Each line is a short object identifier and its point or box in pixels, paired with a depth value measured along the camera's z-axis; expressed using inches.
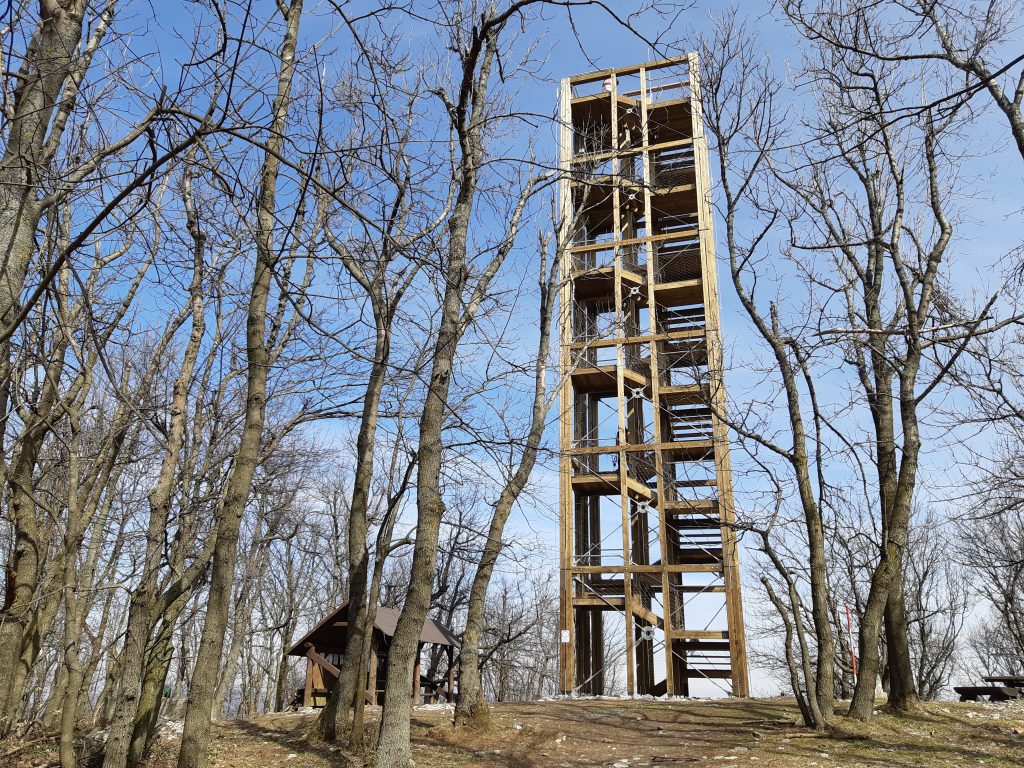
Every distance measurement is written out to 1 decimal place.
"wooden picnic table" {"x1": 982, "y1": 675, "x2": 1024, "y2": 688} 582.3
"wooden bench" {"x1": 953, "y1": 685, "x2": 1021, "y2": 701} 562.3
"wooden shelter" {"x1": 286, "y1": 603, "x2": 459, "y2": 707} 581.3
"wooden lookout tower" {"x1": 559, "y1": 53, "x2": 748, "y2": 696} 709.5
